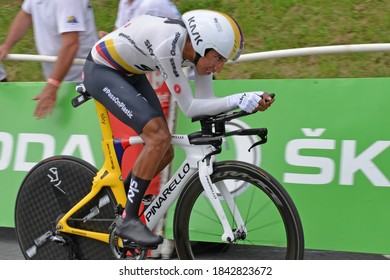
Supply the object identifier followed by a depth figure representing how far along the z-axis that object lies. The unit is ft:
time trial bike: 32.60
